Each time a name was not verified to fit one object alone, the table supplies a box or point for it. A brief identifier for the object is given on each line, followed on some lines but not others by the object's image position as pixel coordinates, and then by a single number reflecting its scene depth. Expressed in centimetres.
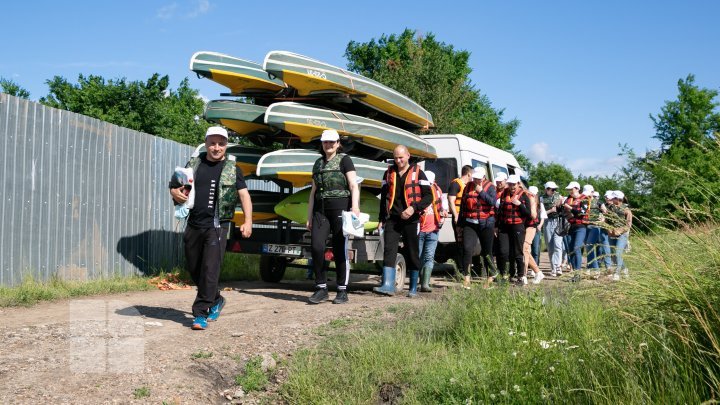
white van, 1317
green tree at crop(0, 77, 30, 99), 3956
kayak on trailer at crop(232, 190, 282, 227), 1062
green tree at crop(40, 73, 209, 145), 3856
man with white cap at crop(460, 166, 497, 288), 1064
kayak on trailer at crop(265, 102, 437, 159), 996
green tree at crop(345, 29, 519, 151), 3139
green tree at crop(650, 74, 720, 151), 4522
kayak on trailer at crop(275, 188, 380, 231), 1012
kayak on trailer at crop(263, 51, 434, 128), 1036
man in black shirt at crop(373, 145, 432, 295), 923
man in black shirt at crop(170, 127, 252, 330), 684
